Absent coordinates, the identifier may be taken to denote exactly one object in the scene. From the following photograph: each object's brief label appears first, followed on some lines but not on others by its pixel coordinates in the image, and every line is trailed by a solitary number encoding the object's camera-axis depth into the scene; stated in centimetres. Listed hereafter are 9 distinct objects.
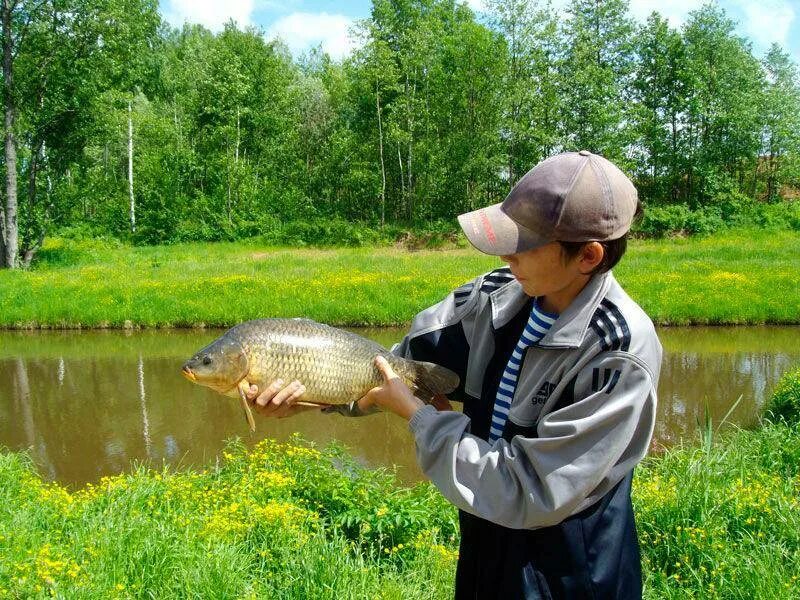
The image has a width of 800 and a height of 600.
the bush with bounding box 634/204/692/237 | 2631
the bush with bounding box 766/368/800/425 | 734
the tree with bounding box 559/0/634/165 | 2883
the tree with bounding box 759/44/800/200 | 2942
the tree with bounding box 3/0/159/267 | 2002
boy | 154
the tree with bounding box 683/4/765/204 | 2925
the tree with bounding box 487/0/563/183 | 2892
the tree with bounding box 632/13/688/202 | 3112
